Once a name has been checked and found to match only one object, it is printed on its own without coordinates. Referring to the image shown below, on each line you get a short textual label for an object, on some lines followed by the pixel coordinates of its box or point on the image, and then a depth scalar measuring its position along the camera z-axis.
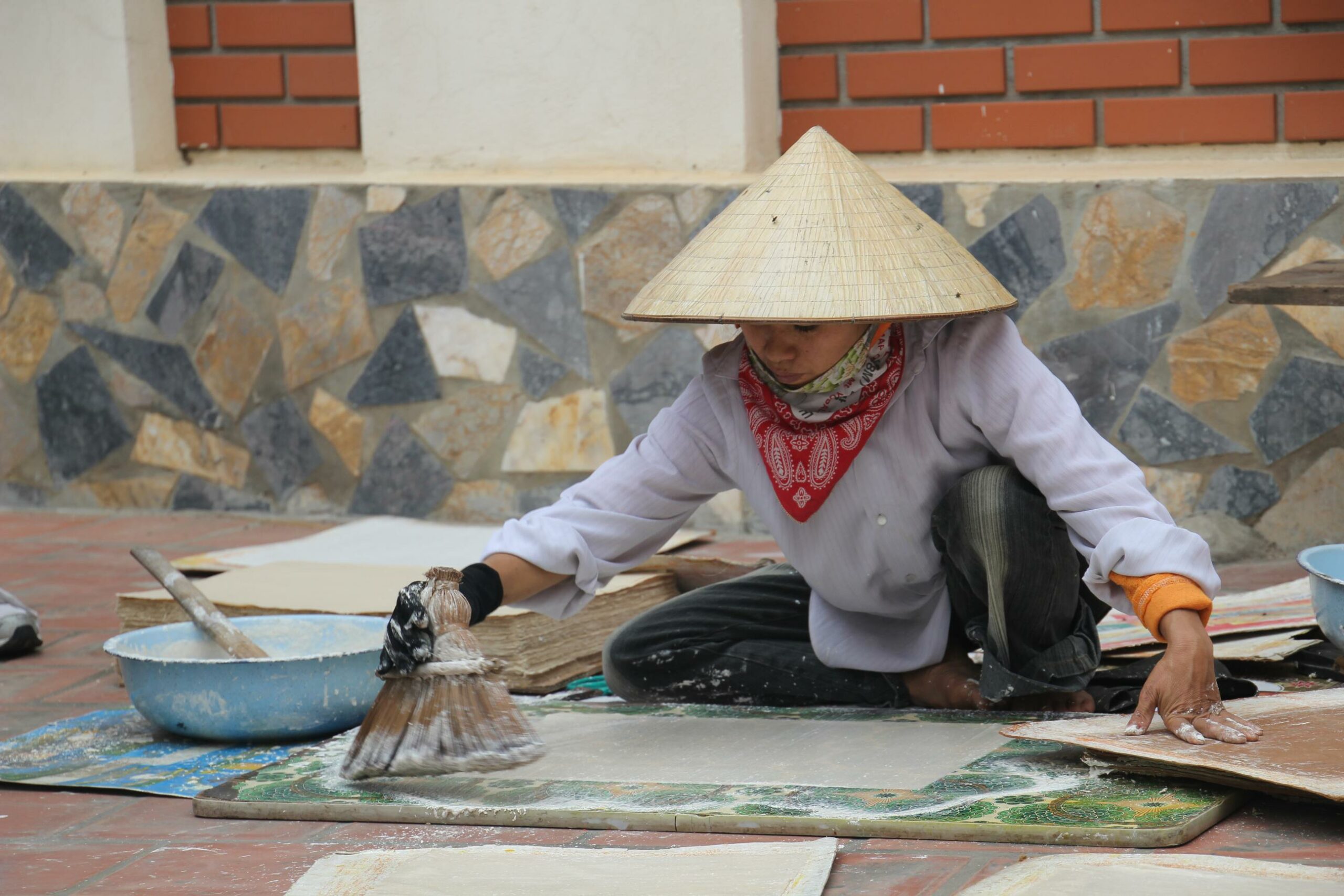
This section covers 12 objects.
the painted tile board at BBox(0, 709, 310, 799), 5.73
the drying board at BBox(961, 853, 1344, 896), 4.04
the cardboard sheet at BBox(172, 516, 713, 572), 8.31
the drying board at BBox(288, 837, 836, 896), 4.33
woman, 5.10
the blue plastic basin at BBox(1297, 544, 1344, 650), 5.80
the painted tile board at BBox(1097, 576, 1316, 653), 6.82
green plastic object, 6.89
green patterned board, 4.59
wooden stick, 6.24
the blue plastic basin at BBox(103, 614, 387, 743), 5.98
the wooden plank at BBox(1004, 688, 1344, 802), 4.59
